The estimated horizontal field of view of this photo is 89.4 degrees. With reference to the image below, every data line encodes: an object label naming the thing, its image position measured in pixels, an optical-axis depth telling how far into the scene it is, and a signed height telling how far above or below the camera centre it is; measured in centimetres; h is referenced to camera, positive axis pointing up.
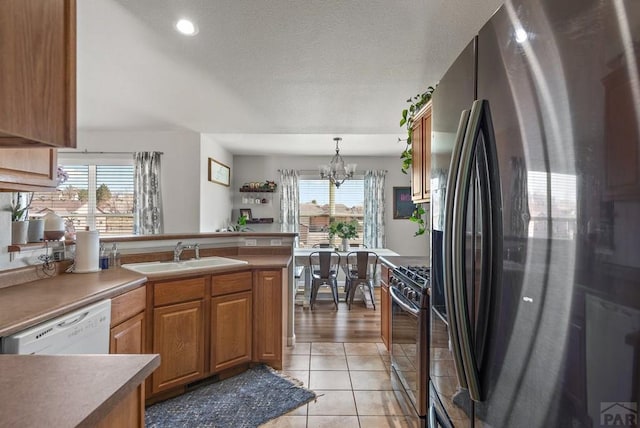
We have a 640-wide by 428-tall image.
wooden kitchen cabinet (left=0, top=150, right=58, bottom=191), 142 +22
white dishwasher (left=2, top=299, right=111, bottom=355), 126 -52
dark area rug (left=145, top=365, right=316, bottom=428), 210 -132
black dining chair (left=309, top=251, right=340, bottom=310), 449 -76
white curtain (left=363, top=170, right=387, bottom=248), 619 +18
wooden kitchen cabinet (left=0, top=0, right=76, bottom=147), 77 +38
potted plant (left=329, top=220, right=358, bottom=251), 520 -22
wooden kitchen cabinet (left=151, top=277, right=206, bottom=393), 223 -82
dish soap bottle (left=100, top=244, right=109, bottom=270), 241 -33
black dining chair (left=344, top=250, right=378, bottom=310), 458 -79
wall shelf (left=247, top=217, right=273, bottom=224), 611 -5
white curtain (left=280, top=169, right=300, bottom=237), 617 +31
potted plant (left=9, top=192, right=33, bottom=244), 196 -2
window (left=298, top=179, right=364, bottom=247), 633 +24
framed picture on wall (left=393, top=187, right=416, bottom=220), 626 +30
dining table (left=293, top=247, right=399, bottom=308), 475 -62
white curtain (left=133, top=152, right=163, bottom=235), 438 +36
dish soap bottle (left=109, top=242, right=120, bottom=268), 251 -32
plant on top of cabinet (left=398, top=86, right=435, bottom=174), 240 +83
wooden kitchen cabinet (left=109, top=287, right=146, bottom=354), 185 -65
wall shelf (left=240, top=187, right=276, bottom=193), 607 +52
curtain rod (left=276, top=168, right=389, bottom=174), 626 +93
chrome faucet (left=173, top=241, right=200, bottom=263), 282 -29
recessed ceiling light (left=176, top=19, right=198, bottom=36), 212 +128
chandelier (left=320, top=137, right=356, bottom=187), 495 +74
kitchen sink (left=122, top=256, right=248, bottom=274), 257 -40
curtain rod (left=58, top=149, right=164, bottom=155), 446 +88
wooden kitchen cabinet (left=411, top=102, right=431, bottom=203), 230 +49
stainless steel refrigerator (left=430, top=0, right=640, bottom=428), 48 +0
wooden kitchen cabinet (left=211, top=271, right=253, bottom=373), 251 -82
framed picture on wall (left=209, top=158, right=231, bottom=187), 485 +73
